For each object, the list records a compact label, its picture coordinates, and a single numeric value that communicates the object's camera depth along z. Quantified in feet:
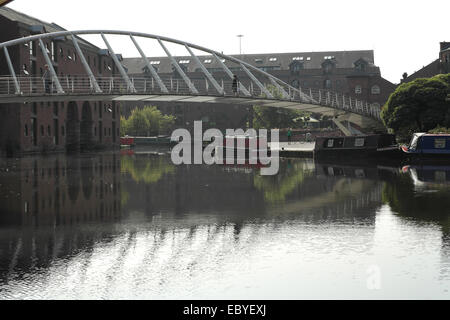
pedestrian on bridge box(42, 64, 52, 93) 148.93
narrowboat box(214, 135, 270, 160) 145.89
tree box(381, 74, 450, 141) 161.07
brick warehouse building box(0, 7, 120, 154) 175.83
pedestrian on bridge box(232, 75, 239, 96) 153.79
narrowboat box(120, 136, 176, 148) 275.02
